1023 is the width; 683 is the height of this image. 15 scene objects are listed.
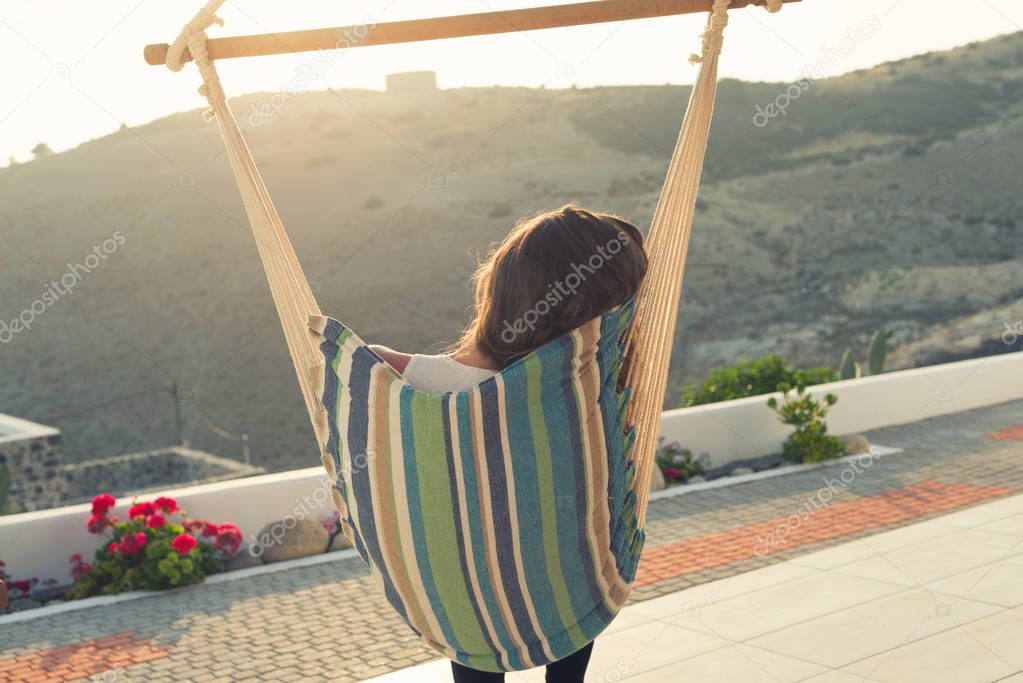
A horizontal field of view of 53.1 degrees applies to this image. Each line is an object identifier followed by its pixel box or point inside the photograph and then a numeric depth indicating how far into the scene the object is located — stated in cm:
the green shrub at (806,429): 574
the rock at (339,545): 455
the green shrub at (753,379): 651
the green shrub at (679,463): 547
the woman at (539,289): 134
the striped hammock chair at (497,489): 136
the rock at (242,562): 431
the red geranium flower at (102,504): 411
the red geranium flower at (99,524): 411
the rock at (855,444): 592
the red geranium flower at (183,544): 405
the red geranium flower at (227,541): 425
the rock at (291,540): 442
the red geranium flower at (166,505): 424
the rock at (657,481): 529
